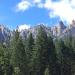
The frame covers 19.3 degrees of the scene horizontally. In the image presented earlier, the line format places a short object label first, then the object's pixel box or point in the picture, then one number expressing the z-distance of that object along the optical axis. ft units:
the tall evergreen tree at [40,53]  219.90
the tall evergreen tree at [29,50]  214.57
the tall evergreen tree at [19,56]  201.74
